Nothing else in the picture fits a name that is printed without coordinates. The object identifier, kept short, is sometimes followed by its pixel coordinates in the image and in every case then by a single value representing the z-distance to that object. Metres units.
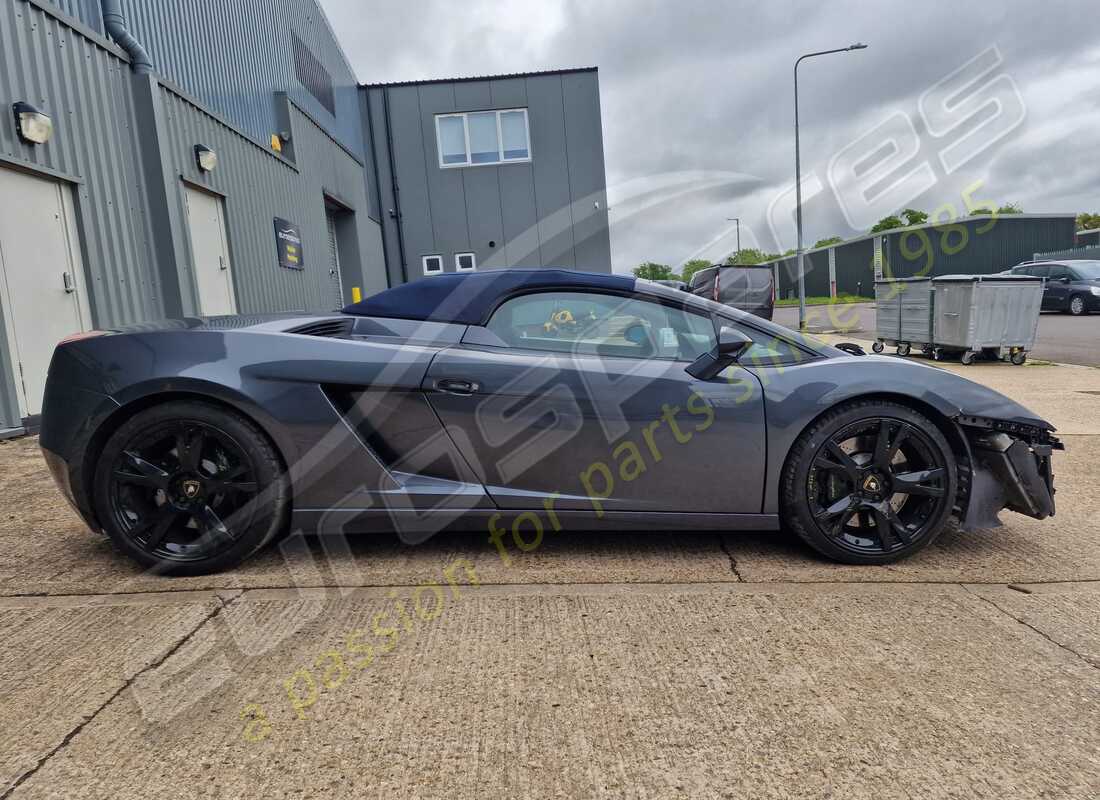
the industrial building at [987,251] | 37.91
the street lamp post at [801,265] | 18.89
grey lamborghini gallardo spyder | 2.63
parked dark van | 14.09
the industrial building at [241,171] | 5.73
